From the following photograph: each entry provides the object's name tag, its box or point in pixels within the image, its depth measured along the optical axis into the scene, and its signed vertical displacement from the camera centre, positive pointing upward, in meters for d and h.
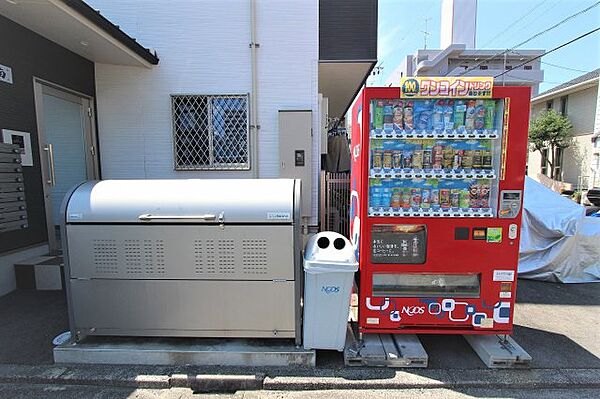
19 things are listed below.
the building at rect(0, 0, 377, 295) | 5.32 +1.45
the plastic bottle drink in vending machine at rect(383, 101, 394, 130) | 2.58 +0.49
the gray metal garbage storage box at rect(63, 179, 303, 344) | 2.44 -0.73
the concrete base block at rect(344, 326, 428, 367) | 2.44 -1.53
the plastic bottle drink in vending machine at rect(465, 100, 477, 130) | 2.54 +0.48
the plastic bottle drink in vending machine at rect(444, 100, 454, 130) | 2.55 +0.49
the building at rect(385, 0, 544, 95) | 26.02 +10.22
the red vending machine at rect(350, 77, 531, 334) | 2.52 -0.34
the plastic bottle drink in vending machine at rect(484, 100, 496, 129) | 2.53 +0.49
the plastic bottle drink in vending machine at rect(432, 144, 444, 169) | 2.59 +0.13
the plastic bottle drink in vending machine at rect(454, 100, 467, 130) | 2.55 +0.50
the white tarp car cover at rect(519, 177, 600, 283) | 4.27 -1.09
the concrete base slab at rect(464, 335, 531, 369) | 2.44 -1.53
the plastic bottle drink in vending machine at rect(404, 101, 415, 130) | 2.56 +0.46
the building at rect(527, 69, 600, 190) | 13.91 +2.13
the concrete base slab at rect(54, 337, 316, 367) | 2.45 -1.52
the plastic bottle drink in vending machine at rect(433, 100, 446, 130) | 2.56 +0.50
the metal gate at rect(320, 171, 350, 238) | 5.43 -0.57
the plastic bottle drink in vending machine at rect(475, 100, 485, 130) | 2.54 +0.50
